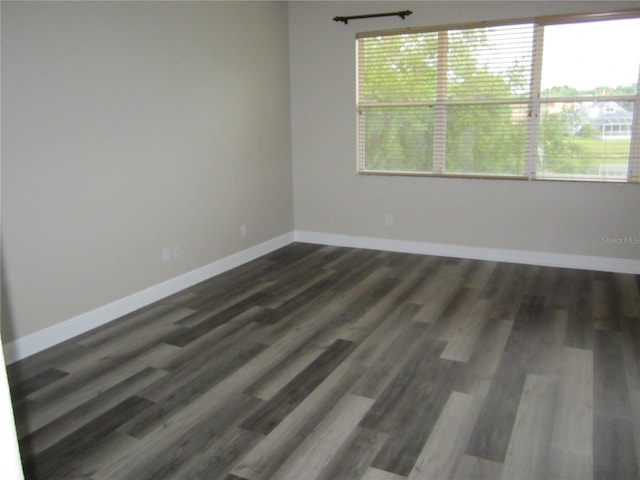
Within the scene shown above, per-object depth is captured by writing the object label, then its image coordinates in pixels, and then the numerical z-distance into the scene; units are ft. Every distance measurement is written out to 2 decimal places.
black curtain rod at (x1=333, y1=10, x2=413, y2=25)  16.65
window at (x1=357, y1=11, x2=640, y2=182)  14.74
